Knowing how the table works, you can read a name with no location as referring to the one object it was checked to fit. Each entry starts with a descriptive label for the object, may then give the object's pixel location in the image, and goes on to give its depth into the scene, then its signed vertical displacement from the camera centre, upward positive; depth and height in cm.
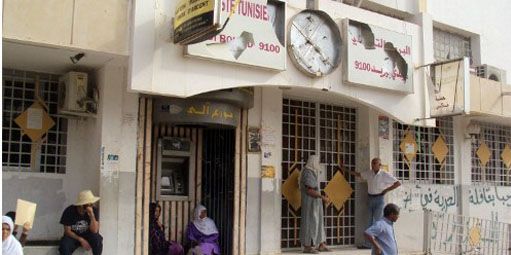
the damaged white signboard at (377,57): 909 +190
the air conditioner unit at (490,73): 1270 +226
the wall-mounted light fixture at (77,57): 703 +138
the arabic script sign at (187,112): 786 +79
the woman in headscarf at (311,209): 926 -61
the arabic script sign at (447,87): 1009 +153
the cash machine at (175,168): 864 +1
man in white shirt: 1008 -24
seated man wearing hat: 704 -72
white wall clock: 852 +196
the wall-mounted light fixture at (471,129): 1264 +98
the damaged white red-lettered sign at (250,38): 745 +182
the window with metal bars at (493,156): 1313 +42
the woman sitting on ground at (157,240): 815 -101
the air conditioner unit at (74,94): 746 +97
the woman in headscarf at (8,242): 477 -63
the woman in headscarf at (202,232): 834 -92
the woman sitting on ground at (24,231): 531 -62
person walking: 610 -67
